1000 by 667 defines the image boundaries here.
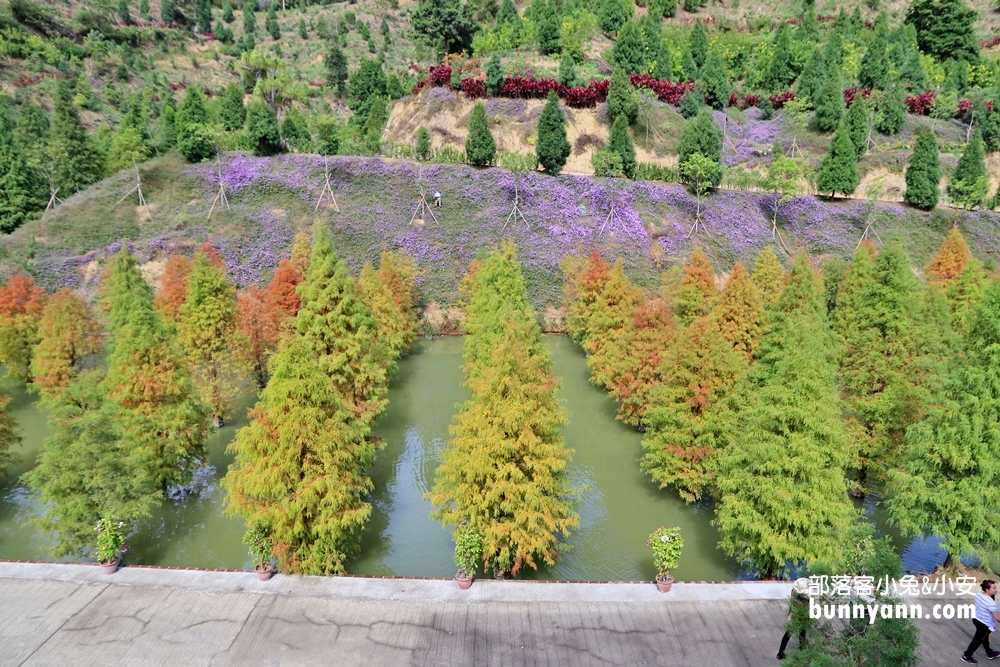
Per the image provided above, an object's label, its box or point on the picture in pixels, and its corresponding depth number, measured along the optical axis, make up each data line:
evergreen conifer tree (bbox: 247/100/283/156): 41.03
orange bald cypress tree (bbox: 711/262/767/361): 23.22
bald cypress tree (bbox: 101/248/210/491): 18.69
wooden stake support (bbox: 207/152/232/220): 39.38
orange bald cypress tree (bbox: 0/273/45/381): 26.92
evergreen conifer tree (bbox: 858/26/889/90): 50.69
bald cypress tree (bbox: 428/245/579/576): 14.75
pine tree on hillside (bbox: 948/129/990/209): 39.00
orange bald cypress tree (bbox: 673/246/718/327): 26.50
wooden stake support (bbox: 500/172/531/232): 40.94
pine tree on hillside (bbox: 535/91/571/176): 40.83
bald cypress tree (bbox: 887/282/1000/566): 14.38
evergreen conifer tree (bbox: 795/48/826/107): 51.12
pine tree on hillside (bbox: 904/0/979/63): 57.62
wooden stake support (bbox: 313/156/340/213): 40.44
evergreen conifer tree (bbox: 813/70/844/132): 47.03
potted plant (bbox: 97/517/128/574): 14.38
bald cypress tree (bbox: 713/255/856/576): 14.63
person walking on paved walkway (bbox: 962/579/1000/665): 11.20
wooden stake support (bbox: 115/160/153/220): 38.50
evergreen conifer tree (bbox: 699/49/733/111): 52.94
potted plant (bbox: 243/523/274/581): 14.26
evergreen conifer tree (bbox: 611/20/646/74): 51.56
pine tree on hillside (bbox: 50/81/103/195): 40.25
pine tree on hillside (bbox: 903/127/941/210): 39.03
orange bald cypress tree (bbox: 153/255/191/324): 26.77
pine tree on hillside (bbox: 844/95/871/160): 43.59
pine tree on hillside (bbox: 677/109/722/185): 42.03
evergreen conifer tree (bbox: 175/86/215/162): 39.91
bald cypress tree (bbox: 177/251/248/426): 24.98
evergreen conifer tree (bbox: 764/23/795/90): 54.84
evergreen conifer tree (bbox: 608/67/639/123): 46.78
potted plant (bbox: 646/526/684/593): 13.99
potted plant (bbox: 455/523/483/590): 14.00
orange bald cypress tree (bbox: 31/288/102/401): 23.94
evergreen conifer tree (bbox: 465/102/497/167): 41.69
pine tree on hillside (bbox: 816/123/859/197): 40.53
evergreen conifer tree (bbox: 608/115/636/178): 42.91
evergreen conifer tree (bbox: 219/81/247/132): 50.56
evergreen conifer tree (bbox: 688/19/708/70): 57.44
